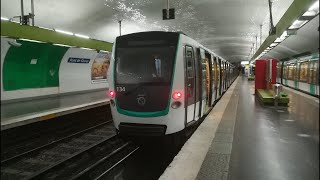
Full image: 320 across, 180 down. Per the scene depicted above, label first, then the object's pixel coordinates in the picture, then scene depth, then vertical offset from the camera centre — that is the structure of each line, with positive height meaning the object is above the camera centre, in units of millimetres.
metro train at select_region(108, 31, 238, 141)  4497 -152
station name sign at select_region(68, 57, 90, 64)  11409 +877
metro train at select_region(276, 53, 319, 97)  11818 -9
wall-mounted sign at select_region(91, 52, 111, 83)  13590 +588
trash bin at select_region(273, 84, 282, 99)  8893 -608
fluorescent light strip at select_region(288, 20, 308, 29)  5190 +1283
